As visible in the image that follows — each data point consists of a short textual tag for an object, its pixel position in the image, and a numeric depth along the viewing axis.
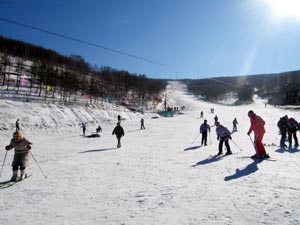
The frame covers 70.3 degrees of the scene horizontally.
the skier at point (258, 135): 8.54
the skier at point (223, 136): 10.27
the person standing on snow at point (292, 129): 12.38
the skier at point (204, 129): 14.72
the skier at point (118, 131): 15.56
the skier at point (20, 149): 7.02
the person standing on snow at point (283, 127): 12.48
